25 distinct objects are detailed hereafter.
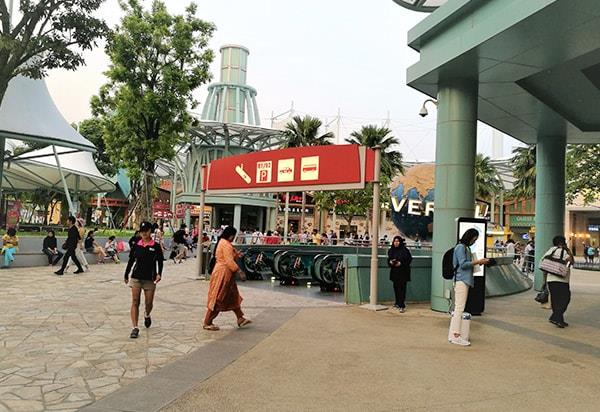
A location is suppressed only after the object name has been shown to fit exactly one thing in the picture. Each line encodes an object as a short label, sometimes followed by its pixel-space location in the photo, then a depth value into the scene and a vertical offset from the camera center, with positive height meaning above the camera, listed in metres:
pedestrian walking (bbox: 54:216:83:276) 14.57 -0.59
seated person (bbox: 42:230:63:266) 16.94 -1.00
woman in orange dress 7.46 -0.91
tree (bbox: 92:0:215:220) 20.06 +5.94
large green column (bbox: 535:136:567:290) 14.86 +1.48
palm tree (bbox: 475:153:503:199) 53.12 +6.53
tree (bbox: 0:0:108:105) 8.48 +3.45
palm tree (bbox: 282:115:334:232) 36.62 +7.43
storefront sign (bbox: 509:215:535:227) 61.92 +2.28
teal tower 54.22 +15.43
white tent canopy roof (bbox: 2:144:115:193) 34.19 +3.56
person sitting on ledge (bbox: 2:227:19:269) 15.47 -0.86
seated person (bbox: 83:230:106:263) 18.72 -0.96
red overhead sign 10.30 +1.45
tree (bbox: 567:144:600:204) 24.33 +3.68
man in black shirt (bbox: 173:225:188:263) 21.23 -0.91
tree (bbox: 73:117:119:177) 45.56 +7.53
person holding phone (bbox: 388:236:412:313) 9.69 -0.68
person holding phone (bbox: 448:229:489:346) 6.98 -0.65
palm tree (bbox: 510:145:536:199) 43.29 +5.92
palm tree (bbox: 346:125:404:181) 36.03 +6.86
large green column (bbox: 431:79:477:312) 9.80 +1.41
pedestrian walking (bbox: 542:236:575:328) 8.65 -0.90
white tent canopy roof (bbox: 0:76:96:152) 19.06 +4.27
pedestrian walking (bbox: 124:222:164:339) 7.02 -0.65
